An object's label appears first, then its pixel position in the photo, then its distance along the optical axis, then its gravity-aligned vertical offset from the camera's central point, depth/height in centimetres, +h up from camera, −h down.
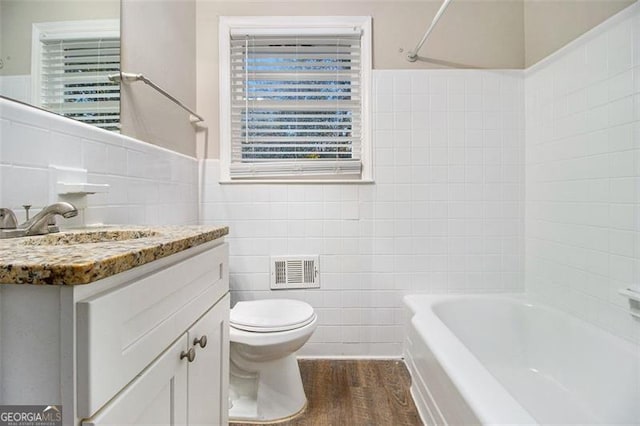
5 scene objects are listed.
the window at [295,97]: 197 +72
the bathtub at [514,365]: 101 -66
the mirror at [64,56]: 82 +47
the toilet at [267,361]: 138 -71
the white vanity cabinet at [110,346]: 43 -21
